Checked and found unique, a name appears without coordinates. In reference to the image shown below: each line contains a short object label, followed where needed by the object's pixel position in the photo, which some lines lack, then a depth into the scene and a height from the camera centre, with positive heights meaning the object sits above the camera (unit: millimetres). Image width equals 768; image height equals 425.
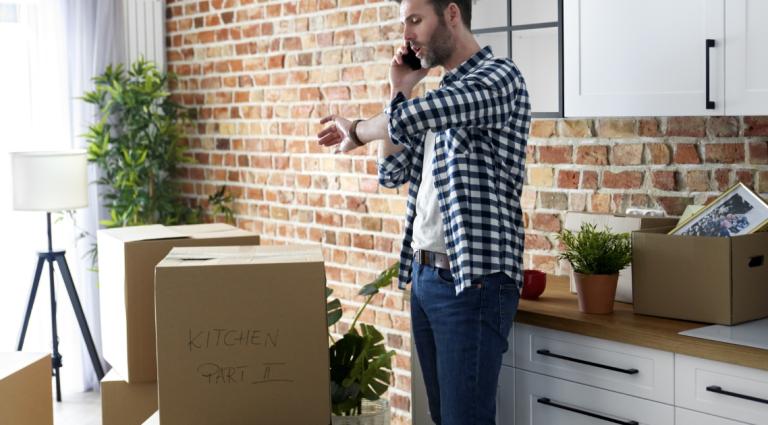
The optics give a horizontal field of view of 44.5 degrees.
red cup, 2686 -357
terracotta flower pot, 2484 -354
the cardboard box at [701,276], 2316 -305
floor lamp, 4273 -124
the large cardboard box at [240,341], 2016 -386
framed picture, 2383 -156
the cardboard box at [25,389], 2525 -621
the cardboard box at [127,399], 2916 -733
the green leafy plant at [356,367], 3039 -674
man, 2229 -79
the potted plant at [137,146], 4746 +91
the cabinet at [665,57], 2275 +258
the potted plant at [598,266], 2488 -291
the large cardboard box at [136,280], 2789 -349
